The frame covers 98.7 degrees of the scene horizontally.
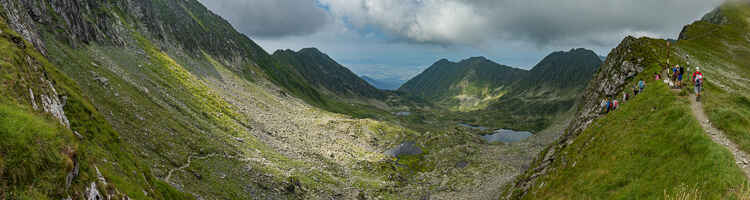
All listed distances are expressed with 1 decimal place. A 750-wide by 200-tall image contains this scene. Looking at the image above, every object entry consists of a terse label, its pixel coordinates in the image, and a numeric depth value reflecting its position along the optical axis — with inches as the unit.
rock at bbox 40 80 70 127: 1005.2
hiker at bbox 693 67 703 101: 1221.4
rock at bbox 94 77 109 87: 2431.2
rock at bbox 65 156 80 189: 733.3
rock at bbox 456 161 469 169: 4496.1
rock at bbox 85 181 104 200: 809.4
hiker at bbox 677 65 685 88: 1410.2
